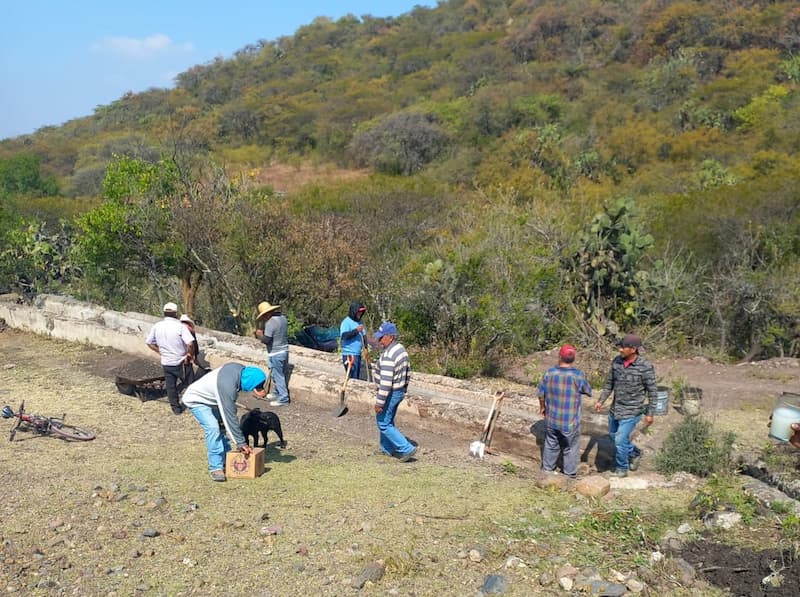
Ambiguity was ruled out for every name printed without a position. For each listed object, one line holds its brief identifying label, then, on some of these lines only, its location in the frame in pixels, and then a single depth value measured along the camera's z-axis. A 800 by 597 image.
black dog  7.11
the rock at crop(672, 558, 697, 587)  4.80
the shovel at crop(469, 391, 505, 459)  7.68
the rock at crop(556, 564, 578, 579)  4.86
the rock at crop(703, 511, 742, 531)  5.55
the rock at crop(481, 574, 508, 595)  4.70
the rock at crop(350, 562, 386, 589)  4.79
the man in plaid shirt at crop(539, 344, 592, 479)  6.65
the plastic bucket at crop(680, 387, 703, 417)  9.09
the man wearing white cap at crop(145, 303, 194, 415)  8.80
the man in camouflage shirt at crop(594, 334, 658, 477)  6.81
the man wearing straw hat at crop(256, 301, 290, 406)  9.23
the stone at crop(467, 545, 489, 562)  5.10
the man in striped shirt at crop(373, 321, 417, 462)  6.87
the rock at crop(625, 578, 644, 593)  4.70
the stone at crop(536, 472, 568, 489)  6.46
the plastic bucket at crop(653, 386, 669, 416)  8.59
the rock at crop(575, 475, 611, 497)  6.21
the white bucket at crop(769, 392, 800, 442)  7.50
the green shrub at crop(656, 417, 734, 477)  6.83
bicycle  7.75
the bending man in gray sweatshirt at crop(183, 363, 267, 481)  6.31
